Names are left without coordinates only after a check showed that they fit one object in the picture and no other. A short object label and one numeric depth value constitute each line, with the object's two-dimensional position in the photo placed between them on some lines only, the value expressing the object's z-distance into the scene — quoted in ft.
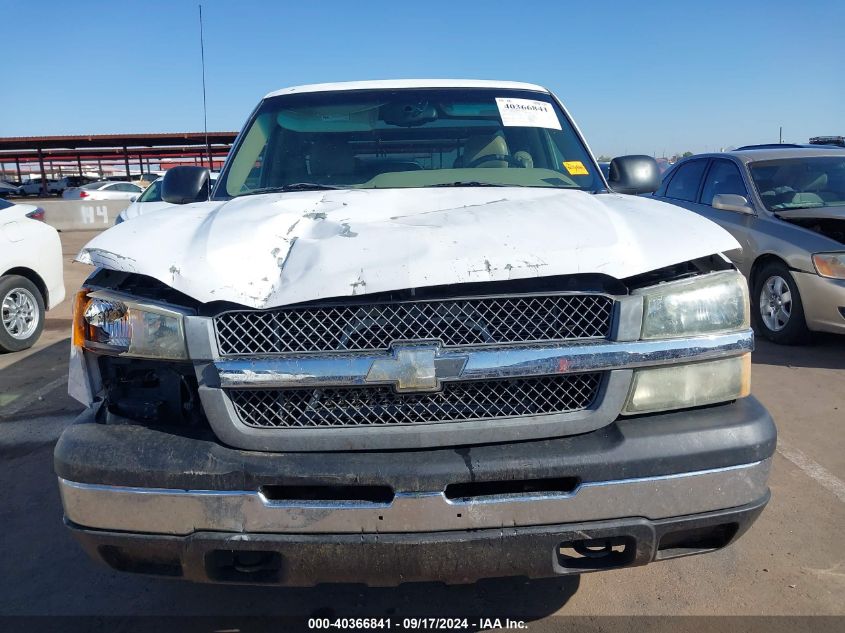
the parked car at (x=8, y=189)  132.41
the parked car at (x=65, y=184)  147.33
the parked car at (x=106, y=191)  83.30
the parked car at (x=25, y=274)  20.47
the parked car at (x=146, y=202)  31.65
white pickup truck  6.10
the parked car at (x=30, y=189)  148.25
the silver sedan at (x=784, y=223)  18.51
